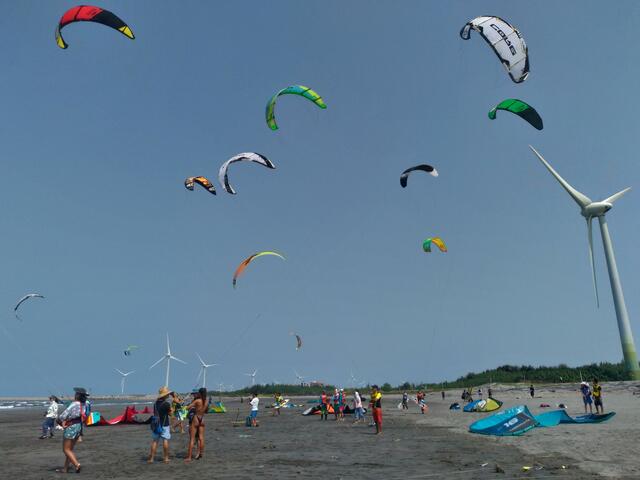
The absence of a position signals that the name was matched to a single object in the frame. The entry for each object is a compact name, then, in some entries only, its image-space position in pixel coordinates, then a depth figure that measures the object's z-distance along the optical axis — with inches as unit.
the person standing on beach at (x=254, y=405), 823.7
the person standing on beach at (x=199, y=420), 470.3
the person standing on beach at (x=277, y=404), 1240.7
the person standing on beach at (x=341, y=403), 1029.2
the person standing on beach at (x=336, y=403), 1007.0
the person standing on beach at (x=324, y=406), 1055.4
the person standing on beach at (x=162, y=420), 437.4
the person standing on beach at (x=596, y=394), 807.1
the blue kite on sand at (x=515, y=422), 602.9
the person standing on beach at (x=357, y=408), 897.5
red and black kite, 685.3
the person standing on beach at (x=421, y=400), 1217.8
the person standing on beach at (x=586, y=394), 869.2
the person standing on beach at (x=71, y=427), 406.9
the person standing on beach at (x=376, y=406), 666.4
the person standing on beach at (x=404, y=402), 1408.7
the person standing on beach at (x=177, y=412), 776.8
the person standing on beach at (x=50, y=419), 729.1
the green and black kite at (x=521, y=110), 835.4
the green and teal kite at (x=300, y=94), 930.7
